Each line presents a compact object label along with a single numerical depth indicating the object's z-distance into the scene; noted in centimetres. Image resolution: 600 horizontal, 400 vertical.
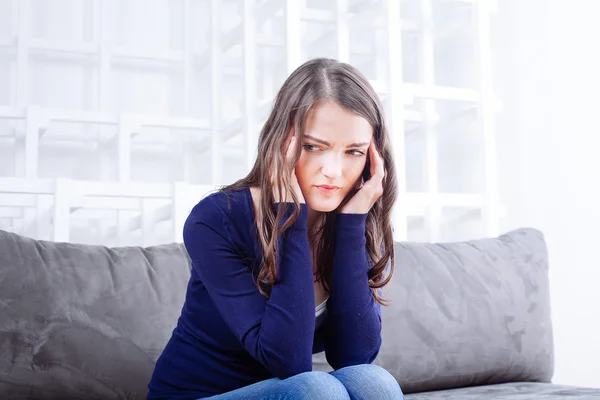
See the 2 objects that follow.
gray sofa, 254
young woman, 225
